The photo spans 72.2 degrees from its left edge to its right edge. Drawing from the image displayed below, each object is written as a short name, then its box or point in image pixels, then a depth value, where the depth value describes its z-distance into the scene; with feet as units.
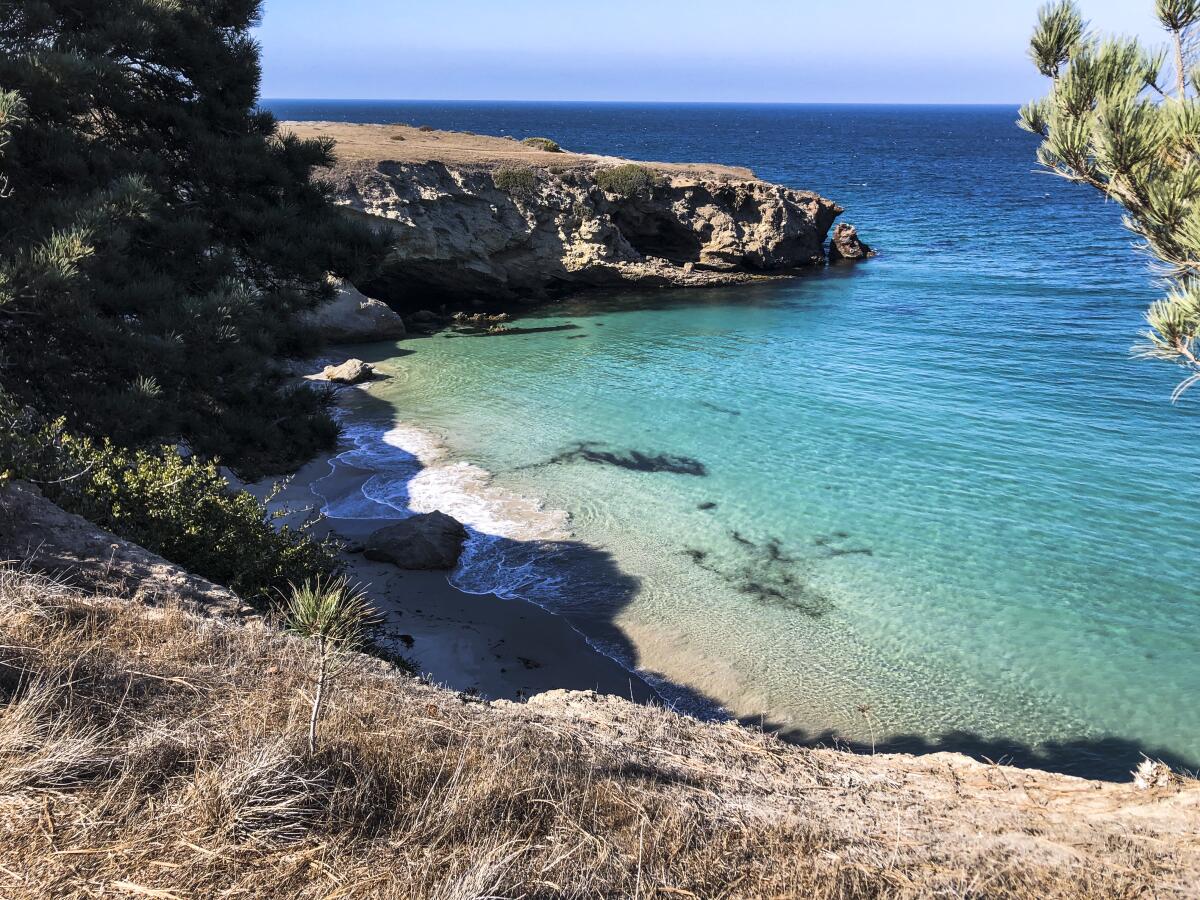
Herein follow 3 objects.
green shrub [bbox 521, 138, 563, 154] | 167.43
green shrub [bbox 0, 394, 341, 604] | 27.20
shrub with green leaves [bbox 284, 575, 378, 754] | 23.30
